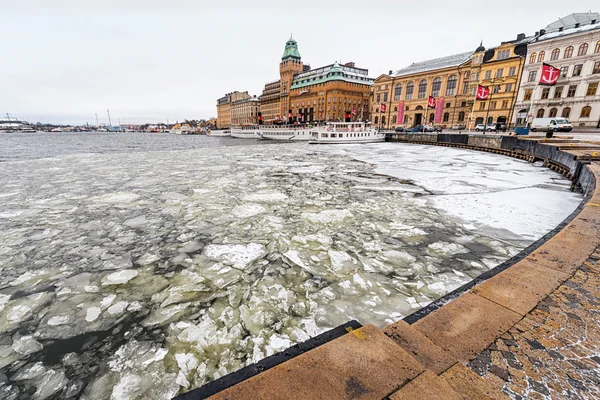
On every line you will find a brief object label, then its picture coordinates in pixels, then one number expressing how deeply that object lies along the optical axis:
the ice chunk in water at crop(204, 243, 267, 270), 4.12
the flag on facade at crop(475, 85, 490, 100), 28.39
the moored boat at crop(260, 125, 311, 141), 46.46
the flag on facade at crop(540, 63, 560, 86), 19.62
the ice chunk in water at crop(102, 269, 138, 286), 3.62
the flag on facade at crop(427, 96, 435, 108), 33.97
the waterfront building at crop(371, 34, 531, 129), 43.09
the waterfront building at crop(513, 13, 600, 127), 34.31
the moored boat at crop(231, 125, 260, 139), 62.31
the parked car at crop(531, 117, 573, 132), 27.38
